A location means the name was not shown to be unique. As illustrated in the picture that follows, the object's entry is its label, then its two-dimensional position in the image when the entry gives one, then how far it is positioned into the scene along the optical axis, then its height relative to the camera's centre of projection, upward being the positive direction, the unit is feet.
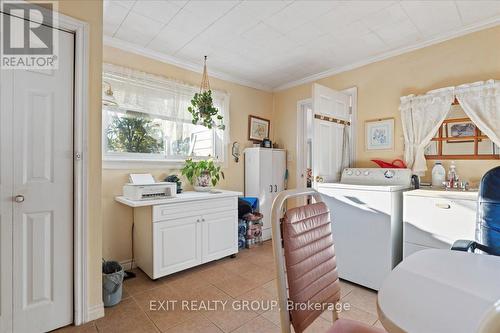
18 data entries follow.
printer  8.07 -0.87
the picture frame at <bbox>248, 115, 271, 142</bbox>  13.11 +1.98
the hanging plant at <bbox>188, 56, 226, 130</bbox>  10.09 +2.25
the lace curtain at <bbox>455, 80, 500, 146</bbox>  7.22 +1.88
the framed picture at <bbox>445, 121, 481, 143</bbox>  7.87 +1.20
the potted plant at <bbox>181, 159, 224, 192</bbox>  10.19 -0.40
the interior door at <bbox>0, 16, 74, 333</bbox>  5.19 -0.70
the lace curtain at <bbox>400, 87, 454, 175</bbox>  8.20 +1.62
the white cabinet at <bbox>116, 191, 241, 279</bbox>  7.95 -2.42
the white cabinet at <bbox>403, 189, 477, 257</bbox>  6.21 -1.42
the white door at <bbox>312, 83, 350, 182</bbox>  8.94 +1.21
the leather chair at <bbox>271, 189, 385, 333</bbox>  2.82 -1.28
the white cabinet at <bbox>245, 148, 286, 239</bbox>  12.18 -0.62
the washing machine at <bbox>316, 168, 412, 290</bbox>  7.35 -1.88
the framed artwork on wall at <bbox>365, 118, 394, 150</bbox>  9.55 +1.25
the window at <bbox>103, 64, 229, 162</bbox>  8.90 +1.64
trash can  6.61 -3.41
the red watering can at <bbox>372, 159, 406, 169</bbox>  9.07 +0.05
